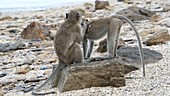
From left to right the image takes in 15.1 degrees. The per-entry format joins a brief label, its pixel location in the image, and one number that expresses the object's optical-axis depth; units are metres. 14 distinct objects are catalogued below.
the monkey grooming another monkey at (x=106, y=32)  10.31
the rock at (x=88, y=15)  25.81
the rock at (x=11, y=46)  16.76
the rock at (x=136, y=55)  11.28
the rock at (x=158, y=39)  14.25
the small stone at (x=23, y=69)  12.69
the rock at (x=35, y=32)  19.38
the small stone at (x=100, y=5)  30.81
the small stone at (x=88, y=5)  34.97
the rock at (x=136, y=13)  21.94
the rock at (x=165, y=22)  18.96
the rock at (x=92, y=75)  9.83
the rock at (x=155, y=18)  20.71
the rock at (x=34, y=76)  11.72
